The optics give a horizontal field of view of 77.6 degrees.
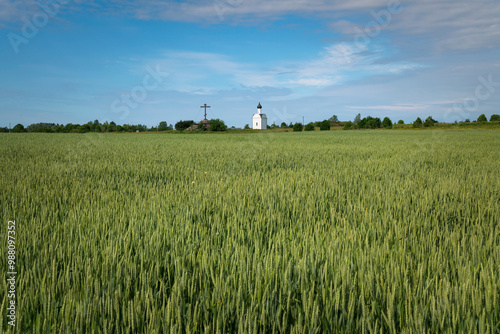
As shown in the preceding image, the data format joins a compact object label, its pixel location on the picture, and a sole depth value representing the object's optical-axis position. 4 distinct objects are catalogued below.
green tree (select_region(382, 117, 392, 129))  100.25
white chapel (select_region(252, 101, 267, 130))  114.19
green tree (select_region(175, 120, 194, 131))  90.94
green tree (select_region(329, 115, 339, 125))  136.75
